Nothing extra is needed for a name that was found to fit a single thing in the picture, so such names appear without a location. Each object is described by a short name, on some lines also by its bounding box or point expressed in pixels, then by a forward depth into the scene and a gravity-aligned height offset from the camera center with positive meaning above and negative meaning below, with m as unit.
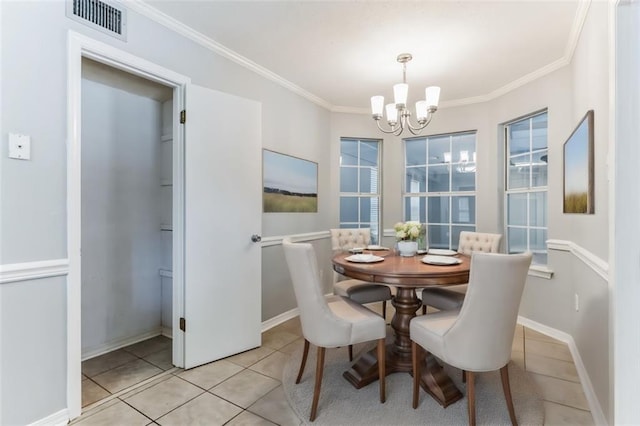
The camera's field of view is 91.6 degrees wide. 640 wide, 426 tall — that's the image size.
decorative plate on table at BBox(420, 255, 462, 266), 2.10 -0.34
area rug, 1.72 -1.15
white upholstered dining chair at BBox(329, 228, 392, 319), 2.54 -0.66
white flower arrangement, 2.48 -0.16
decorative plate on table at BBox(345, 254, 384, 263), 2.20 -0.34
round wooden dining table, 1.84 -0.66
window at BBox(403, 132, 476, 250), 3.95 +0.35
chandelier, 2.47 +0.89
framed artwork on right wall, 1.87 +0.29
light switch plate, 1.54 +0.32
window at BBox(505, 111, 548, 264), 3.17 +0.28
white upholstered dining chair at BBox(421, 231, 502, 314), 2.31 -0.62
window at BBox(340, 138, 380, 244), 4.27 +0.37
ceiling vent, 1.77 +1.16
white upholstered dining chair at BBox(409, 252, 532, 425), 1.50 -0.55
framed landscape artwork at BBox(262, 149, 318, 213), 3.10 +0.30
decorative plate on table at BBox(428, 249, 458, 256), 2.56 -0.34
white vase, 2.48 -0.29
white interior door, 2.30 -0.11
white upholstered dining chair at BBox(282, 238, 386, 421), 1.80 -0.65
